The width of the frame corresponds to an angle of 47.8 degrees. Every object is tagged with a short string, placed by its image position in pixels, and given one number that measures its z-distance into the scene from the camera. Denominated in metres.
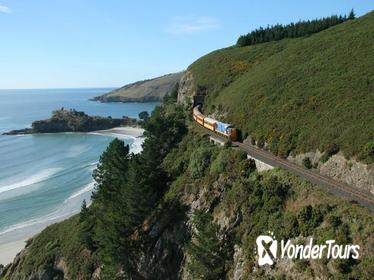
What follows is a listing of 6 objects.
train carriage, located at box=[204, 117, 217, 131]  56.56
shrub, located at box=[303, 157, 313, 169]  34.94
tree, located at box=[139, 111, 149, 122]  174.35
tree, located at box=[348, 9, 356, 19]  109.25
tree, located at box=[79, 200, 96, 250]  46.44
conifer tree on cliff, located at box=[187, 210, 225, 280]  28.33
